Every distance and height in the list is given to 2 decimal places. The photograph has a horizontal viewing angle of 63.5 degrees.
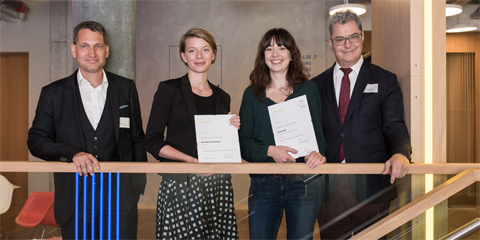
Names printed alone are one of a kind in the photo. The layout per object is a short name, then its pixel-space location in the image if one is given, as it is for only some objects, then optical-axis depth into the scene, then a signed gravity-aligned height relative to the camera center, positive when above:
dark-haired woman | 2.17 -0.13
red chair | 2.15 -0.50
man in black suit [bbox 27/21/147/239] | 2.20 -0.03
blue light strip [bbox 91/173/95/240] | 2.23 -0.53
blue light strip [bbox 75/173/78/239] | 2.21 -0.49
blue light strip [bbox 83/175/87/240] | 2.22 -0.52
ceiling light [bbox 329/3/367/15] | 5.03 +1.50
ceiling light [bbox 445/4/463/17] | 4.53 +1.33
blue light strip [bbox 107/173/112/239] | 2.22 -0.52
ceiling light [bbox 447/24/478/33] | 5.72 +1.41
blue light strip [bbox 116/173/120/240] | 2.22 -0.52
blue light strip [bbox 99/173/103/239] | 2.23 -0.59
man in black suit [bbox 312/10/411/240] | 2.20 -0.03
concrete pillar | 3.44 +0.91
